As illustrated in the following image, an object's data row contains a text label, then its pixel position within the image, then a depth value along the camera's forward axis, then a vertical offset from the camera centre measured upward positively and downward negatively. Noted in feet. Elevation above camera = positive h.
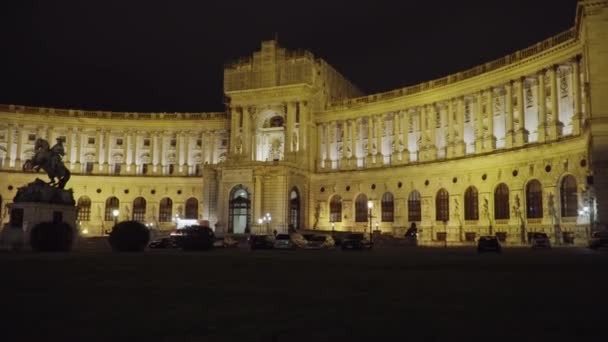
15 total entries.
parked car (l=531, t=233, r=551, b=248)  143.33 -3.83
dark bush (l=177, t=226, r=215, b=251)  121.23 -3.12
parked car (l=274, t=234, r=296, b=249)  145.69 -4.46
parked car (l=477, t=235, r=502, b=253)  117.29 -4.03
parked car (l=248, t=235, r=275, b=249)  141.24 -4.35
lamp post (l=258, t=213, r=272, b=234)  223.30 +1.87
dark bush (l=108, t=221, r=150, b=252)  101.21 -2.14
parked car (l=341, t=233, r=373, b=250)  135.44 -4.29
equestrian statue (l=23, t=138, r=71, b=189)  121.90 +13.13
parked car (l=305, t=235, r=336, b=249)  153.34 -4.73
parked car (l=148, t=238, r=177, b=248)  143.54 -4.82
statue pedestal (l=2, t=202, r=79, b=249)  111.04 +0.97
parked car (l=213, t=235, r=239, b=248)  155.76 -5.17
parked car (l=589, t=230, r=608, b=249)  117.30 -2.88
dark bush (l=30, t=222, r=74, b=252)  96.27 -2.26
